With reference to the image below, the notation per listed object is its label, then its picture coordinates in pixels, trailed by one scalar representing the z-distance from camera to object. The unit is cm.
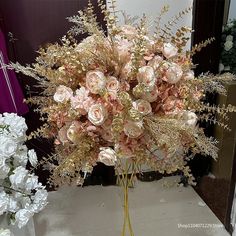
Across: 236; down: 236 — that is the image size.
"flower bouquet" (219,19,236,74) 203
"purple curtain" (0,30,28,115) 183
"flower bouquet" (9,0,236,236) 102
